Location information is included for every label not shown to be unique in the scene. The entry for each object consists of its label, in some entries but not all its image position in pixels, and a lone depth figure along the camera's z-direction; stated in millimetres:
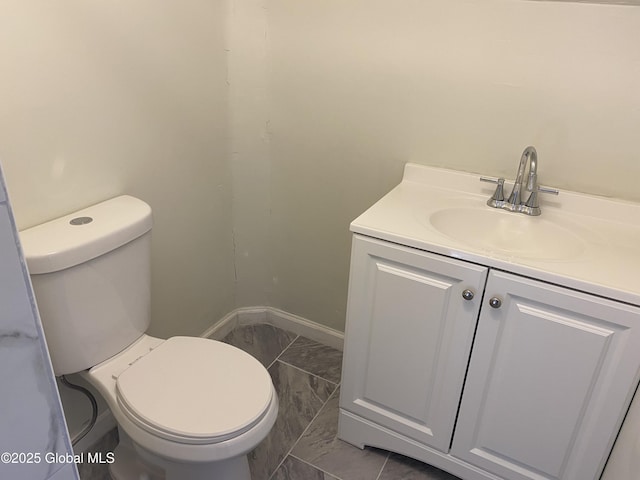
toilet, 1153
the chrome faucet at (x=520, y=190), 1406
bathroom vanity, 1175
